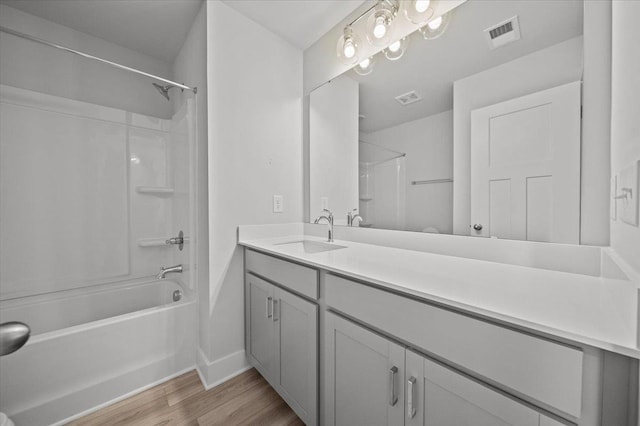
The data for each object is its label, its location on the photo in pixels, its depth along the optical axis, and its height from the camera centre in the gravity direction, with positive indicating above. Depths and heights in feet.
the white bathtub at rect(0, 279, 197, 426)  3.87 -2.63
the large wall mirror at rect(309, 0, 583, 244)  2.92 +1.23
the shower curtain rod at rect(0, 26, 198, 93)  3.89 +2.82
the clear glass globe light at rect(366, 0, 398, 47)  4.61 +3.56
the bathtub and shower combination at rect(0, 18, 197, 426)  4.22 -0.65
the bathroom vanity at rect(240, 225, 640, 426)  1.57 -1.14
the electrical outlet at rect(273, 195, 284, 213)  6.09 +0.13
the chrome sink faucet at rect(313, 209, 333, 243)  5.70 -0.25
